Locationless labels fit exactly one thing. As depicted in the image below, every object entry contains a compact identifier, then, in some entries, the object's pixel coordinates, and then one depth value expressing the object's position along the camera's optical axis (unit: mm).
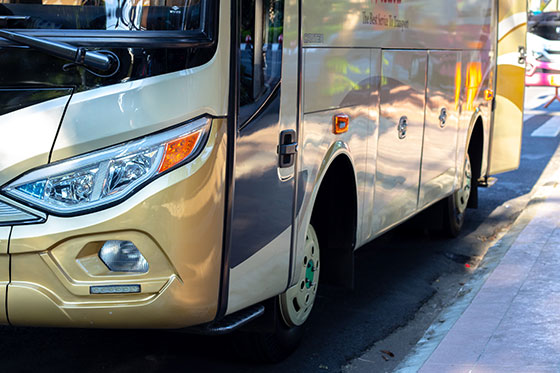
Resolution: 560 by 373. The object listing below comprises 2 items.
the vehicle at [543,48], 26859
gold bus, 3615
